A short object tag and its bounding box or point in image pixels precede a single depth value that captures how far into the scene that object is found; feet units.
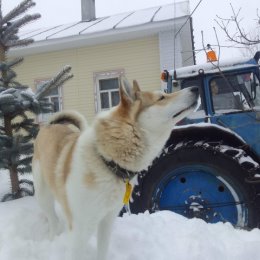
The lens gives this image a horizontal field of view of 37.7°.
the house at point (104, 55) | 36.22
